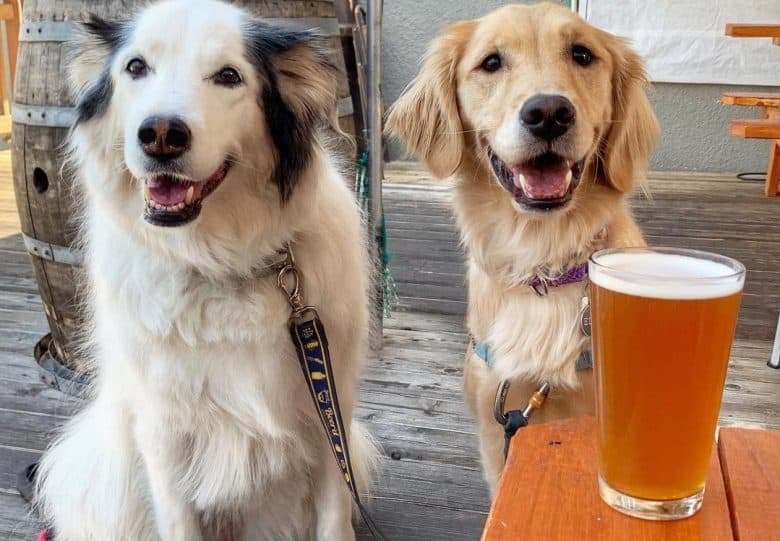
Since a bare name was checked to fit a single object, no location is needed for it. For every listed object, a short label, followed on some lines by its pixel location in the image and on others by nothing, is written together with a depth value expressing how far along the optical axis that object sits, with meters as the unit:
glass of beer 0.57
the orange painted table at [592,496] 0.59
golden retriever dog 1.37
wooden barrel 2.07
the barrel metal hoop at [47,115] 2.14
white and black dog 1.22
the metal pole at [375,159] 2.50
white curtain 6.05
